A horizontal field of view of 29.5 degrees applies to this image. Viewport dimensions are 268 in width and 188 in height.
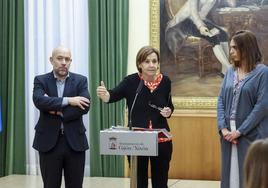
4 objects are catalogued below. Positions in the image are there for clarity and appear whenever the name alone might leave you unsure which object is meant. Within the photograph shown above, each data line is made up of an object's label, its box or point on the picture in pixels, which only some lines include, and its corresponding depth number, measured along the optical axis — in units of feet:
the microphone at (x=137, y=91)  12.49
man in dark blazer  13.24
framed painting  21.63
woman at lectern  12.61
